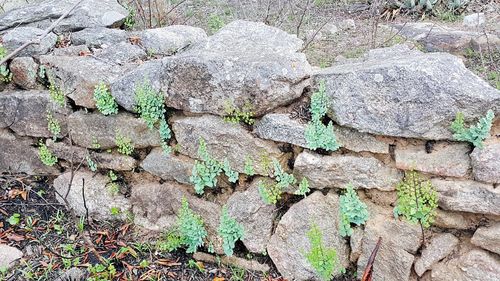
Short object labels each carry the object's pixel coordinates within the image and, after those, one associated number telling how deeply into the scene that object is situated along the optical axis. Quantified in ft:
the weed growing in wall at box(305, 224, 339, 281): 8.06
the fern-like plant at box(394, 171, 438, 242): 7.79
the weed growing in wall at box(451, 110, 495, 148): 7.26
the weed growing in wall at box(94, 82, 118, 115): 9.71
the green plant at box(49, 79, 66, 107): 10.32
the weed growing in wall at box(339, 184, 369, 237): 8.31
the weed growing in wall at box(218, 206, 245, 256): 9.30
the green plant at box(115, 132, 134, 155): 10.01
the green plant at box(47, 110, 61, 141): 10.63
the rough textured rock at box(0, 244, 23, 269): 9.64
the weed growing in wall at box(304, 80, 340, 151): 8.22
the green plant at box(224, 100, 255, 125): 8.73
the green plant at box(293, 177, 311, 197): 8.58
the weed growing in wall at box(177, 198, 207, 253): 9.50
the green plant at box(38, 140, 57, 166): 10.94
